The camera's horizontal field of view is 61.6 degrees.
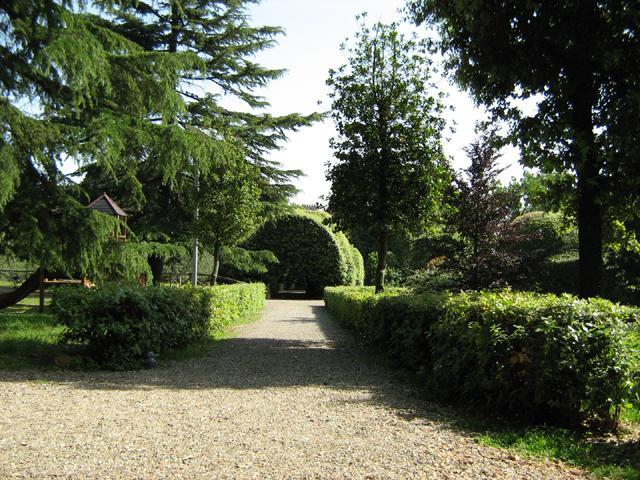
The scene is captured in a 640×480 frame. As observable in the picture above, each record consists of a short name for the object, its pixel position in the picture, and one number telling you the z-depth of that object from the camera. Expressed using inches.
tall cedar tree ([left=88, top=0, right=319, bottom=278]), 676.1
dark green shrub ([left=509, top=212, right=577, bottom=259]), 709.3
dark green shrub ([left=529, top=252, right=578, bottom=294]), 639.8
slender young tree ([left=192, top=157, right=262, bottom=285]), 591.5
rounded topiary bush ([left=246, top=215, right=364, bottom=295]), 1077.8
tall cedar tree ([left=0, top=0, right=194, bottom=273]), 343.9
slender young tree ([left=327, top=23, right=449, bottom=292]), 476.4
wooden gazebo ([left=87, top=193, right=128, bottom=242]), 508.7
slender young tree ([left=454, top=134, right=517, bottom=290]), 542.0
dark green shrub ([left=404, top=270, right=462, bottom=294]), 562.6
